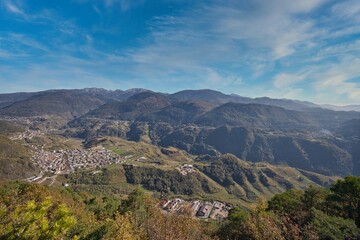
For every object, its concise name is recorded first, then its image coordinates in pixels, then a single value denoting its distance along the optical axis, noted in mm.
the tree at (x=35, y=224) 13414
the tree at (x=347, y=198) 40906
